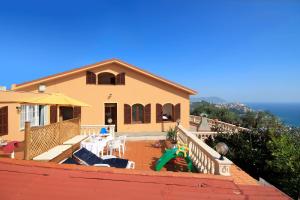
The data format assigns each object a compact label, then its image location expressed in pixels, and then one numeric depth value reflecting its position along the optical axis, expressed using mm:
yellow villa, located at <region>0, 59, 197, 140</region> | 12017
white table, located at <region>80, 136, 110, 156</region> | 6061
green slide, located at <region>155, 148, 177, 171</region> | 5110
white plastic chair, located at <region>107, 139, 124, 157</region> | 6497
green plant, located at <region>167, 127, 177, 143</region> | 8872
